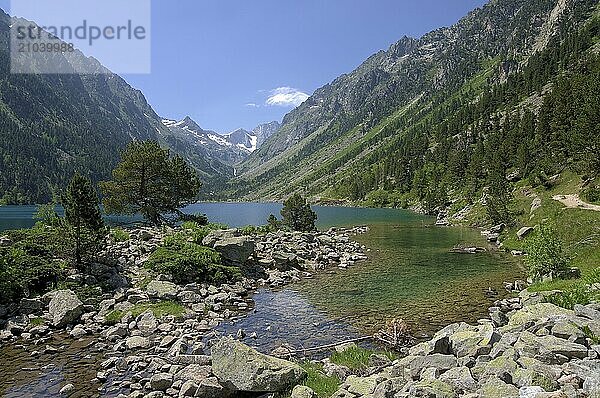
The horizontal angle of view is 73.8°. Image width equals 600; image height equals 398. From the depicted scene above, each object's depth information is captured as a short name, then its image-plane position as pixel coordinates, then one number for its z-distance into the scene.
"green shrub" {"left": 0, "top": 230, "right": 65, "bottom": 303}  25.02
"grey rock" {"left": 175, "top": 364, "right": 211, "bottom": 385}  14.06
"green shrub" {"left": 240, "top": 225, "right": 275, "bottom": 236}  58.50
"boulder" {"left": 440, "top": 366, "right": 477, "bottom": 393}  9.45
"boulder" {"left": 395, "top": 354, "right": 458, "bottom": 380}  11.40
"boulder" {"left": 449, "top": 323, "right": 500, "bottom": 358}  12.66
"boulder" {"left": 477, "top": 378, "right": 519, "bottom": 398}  8.54
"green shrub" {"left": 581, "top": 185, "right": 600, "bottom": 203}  51.78
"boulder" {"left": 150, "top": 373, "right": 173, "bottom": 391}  14.42
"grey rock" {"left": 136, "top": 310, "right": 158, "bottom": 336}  21.49
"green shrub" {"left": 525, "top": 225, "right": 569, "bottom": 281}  27.53
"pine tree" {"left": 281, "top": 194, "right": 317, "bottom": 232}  69.06
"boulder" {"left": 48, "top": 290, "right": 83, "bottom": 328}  22.78
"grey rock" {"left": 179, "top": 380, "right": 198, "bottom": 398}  13.28
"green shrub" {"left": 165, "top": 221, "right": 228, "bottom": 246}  35.78
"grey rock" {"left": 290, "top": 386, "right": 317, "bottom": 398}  11.69
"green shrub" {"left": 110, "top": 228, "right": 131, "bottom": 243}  41.62
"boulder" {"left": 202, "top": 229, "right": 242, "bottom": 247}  37.47
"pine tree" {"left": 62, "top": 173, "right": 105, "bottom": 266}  30.34
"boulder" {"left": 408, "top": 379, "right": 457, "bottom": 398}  9.12
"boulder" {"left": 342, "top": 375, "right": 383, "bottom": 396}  11.73
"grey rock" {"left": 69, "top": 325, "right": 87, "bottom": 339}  21.17
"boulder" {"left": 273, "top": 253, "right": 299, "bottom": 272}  39.38
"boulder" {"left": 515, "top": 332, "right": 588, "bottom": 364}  10.60
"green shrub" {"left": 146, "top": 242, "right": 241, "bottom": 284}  31.27
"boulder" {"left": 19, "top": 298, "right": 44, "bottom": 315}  24.00
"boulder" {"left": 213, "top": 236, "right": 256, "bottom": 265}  36.41
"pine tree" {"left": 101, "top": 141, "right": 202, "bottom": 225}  56.88
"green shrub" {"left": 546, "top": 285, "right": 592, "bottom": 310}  17.93
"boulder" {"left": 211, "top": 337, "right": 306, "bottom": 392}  12.85
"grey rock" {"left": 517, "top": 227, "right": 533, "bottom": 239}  48.88
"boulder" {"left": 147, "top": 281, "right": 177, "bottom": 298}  26.77
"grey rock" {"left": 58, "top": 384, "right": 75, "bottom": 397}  14.82
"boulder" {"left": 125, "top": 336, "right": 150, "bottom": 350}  19.27
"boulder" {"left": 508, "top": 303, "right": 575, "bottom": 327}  14.54
